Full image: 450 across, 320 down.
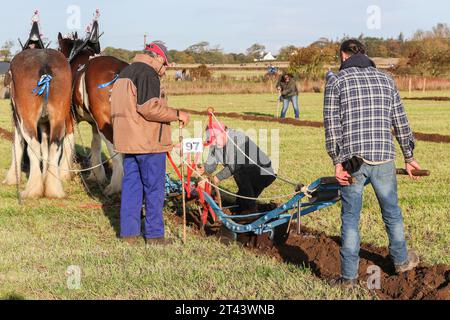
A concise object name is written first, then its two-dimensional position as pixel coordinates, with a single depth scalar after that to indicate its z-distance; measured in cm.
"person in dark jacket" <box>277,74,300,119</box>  2602
